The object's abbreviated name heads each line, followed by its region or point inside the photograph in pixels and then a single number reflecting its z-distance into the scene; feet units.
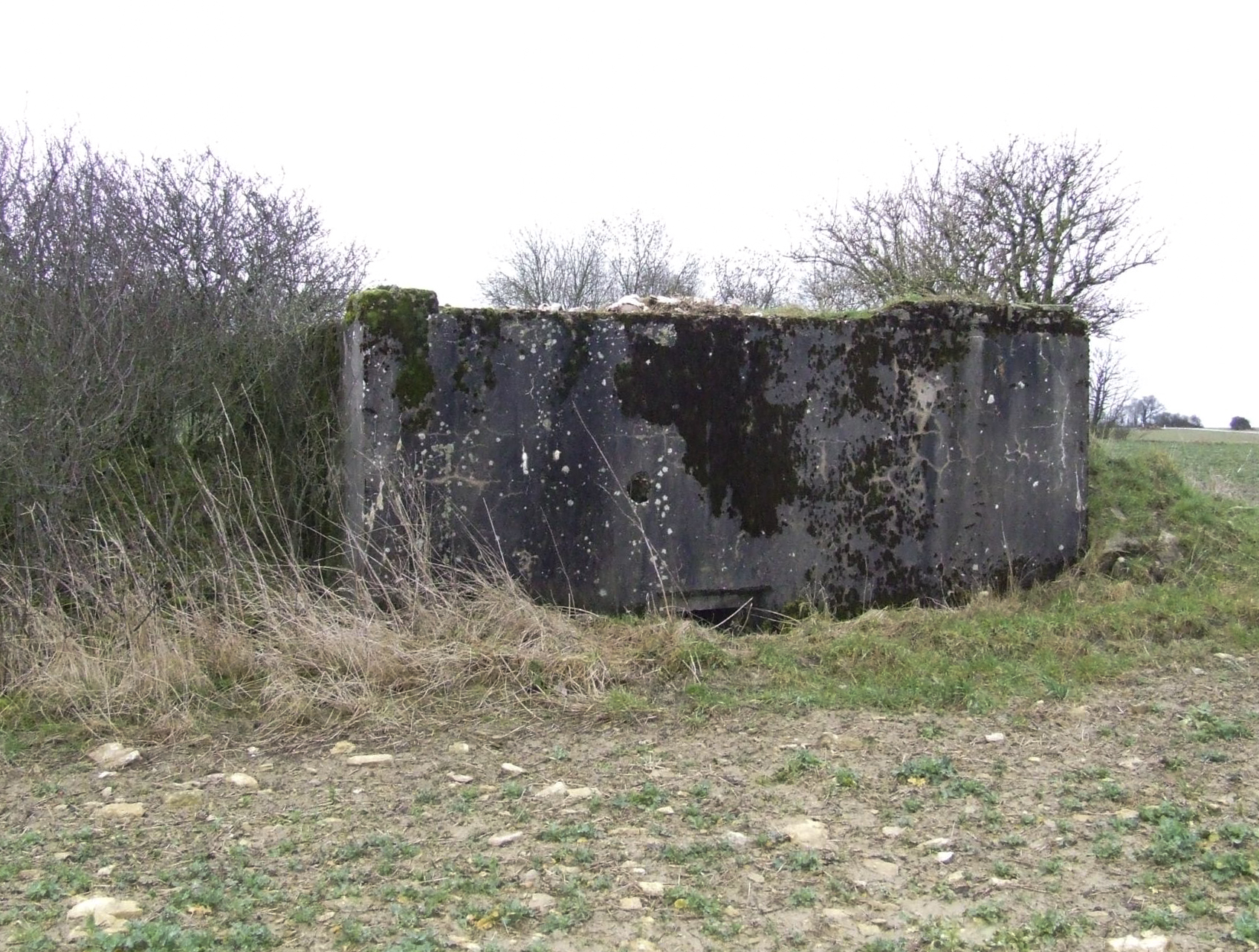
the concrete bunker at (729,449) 17.95
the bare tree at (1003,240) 45.37
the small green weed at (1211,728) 13.39
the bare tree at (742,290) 74.95
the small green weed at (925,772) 12.11
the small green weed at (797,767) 12.24
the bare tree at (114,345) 17.29
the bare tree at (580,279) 82.07
